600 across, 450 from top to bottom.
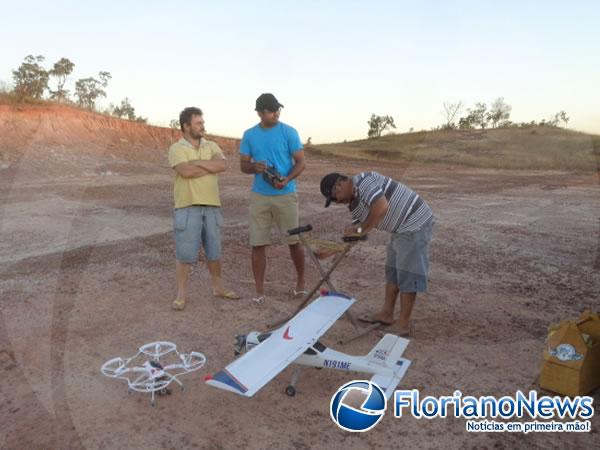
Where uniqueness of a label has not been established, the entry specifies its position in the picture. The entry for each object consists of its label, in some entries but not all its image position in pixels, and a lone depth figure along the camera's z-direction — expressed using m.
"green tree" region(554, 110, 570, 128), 48.09
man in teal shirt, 5.02
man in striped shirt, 3.99
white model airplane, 3.10
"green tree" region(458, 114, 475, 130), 47.59
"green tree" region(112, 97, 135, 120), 28.00
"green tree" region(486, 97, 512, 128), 51.41
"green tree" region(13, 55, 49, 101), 22.06
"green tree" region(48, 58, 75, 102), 24.12
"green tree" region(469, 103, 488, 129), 50.09
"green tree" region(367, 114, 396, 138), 48.53
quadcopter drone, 3.51
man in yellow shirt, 4.91
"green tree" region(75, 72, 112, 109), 26.66
